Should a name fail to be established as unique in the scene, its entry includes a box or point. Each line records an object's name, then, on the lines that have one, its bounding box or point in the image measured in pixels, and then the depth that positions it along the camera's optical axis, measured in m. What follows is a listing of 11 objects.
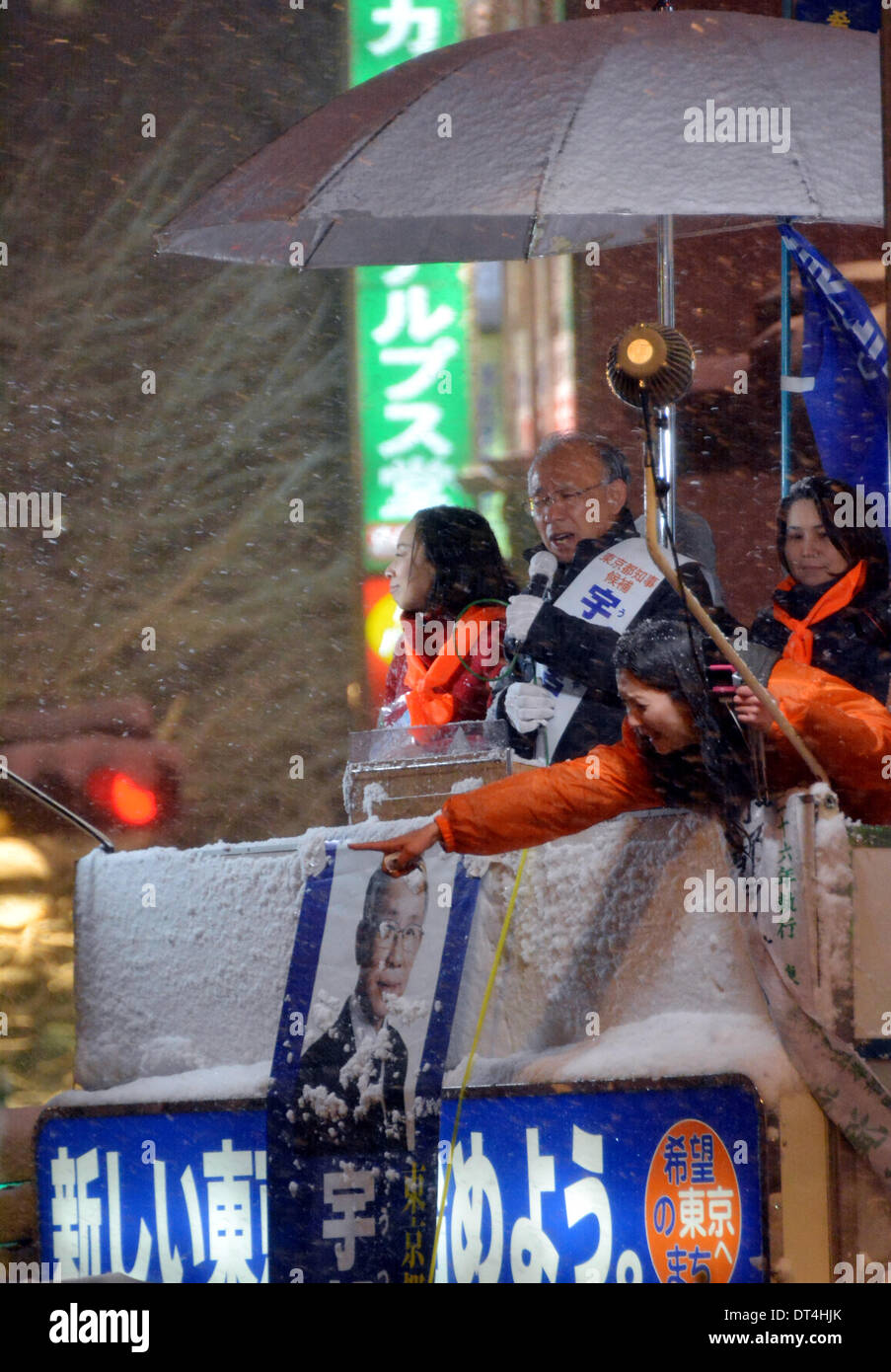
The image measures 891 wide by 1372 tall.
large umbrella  8.44
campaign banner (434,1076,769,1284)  6.21
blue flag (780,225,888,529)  9.42
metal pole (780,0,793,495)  11.40
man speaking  8.12
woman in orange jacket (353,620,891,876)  6.61
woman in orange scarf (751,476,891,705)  7.93
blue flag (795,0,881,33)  13.10
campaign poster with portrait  7.10
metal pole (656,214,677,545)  9.70
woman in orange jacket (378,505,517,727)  9.55
